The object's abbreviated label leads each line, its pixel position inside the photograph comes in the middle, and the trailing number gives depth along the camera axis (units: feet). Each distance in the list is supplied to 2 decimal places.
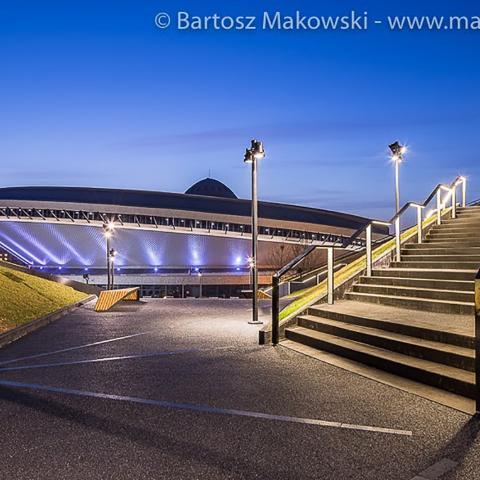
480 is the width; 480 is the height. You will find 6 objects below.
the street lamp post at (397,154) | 71.00
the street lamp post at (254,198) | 39.74
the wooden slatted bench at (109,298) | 53.93
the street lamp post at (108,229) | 93.60
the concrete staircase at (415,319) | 18.93
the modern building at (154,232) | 143.64
